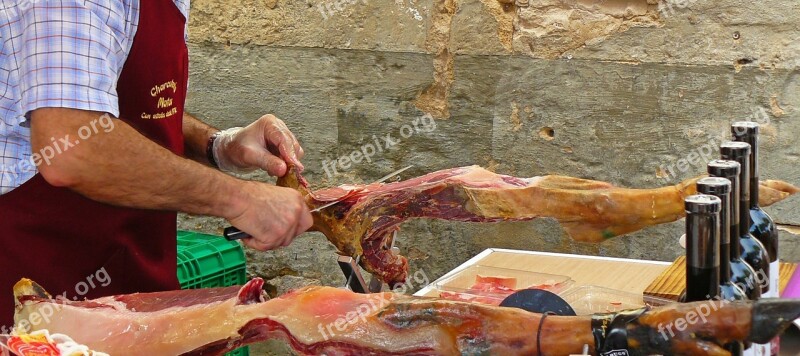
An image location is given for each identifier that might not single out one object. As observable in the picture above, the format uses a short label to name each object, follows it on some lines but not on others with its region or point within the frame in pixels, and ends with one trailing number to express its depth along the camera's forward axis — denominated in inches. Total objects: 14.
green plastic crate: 140.3
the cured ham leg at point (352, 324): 63.4
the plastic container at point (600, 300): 94.8
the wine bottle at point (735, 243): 74.2
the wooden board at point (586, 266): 110.1
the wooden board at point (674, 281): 93.7
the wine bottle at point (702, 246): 65.3
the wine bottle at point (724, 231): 68.8
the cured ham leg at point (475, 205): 96.9
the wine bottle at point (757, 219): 86.0
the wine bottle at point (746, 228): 80.0
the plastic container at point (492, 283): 98.3
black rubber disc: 84.6
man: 86.5
